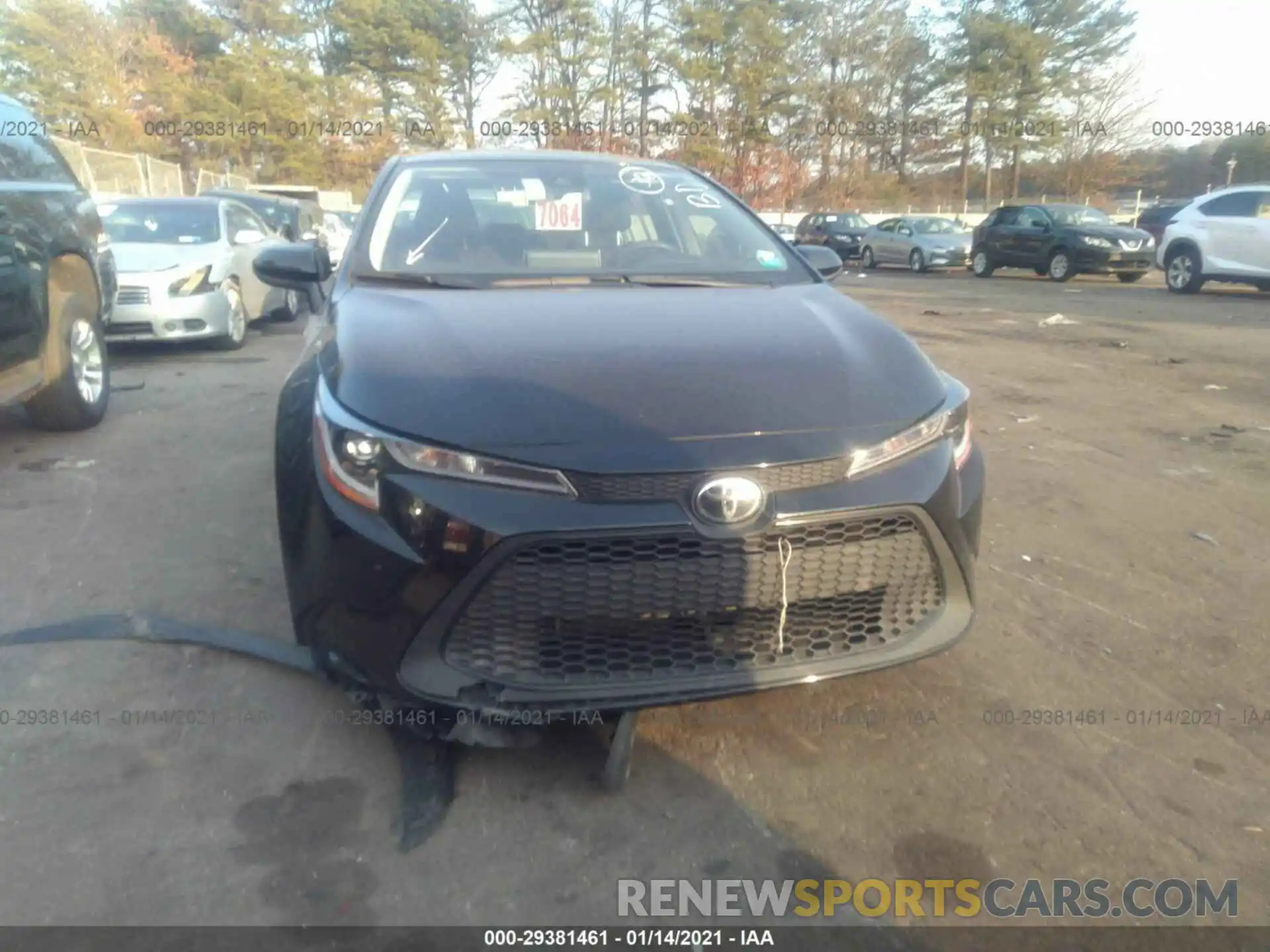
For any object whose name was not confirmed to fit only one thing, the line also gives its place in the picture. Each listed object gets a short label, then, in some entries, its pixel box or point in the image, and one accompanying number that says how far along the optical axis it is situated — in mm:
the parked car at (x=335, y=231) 18438
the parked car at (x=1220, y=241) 15180
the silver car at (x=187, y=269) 9016
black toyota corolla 2350
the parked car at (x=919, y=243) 24344
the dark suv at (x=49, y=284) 5363
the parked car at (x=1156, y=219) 28297
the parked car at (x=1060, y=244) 19250
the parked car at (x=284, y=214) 14117
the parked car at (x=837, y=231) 28141
